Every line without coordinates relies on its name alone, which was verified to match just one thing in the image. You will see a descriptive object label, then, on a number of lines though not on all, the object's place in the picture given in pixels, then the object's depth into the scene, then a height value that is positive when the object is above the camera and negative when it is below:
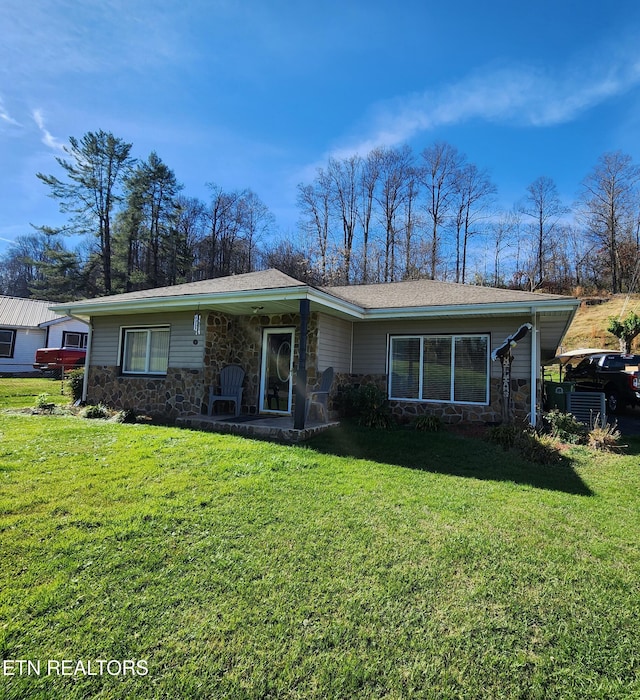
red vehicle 18.33 +0.33
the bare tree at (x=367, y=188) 24.81 +12.08
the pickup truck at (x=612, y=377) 10.51 +0.32
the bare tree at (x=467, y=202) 25.42 +11.84
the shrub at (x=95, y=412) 8.48 -0.96
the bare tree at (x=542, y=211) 28.73 +12.75
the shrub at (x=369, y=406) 7.93 -0.57
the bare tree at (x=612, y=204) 27.34 +13.06
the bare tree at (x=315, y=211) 24.41 +10.27
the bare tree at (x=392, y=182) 24.77 +12.48
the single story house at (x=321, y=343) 7.71 +0.75
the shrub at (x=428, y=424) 7.54 -0.82
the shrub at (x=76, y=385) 10.68 -0.50
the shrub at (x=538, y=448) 5.75 -0.95
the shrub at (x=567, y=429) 6.93 -0.75
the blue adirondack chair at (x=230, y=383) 8.75 -0.21
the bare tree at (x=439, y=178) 25.03 +12.98
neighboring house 19.66 +1.71
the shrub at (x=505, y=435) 6.39 -0.84
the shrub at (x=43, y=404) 9.23 -0.91
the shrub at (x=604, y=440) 6.59 -0.88
